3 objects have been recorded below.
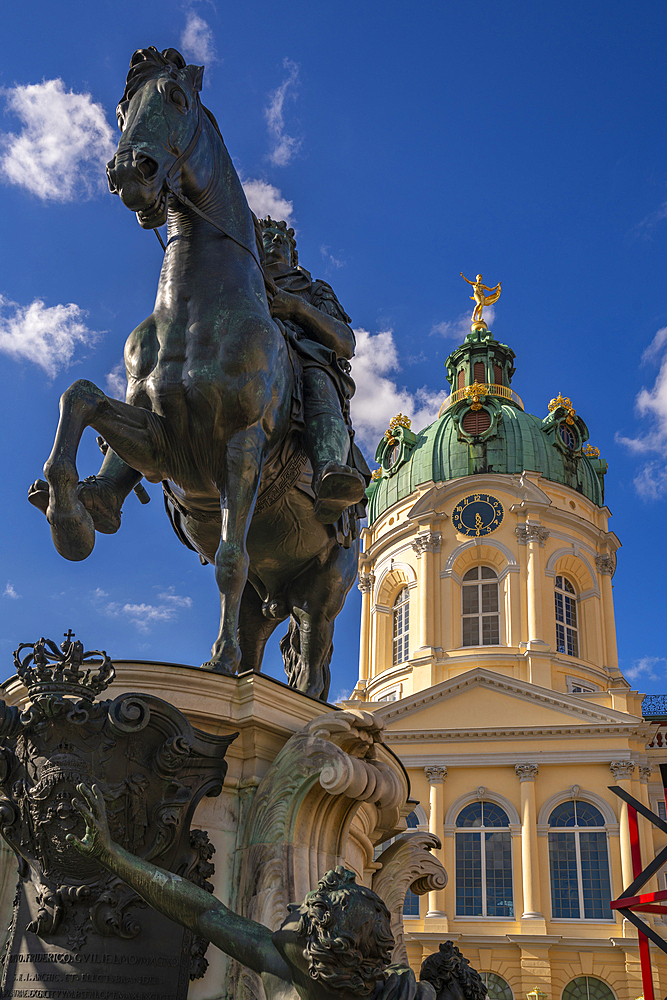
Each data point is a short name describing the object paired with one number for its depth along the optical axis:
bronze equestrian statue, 4.23
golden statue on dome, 53.34
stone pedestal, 3.52
